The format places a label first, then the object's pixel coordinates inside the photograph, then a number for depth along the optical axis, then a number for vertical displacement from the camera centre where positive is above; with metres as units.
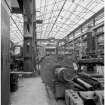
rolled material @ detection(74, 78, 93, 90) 2.57 -0.76
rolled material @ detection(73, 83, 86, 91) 2.81 -0.87
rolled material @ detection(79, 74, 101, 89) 2.75 -0.75
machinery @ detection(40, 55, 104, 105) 2.08 -0.72
